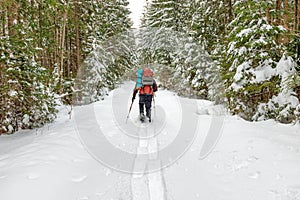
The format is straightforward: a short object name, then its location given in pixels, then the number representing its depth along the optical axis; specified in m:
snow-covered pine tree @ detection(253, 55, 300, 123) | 8.23
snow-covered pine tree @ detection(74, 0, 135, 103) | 22.44
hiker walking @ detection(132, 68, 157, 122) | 10.49
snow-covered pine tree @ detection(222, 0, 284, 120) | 9.10
